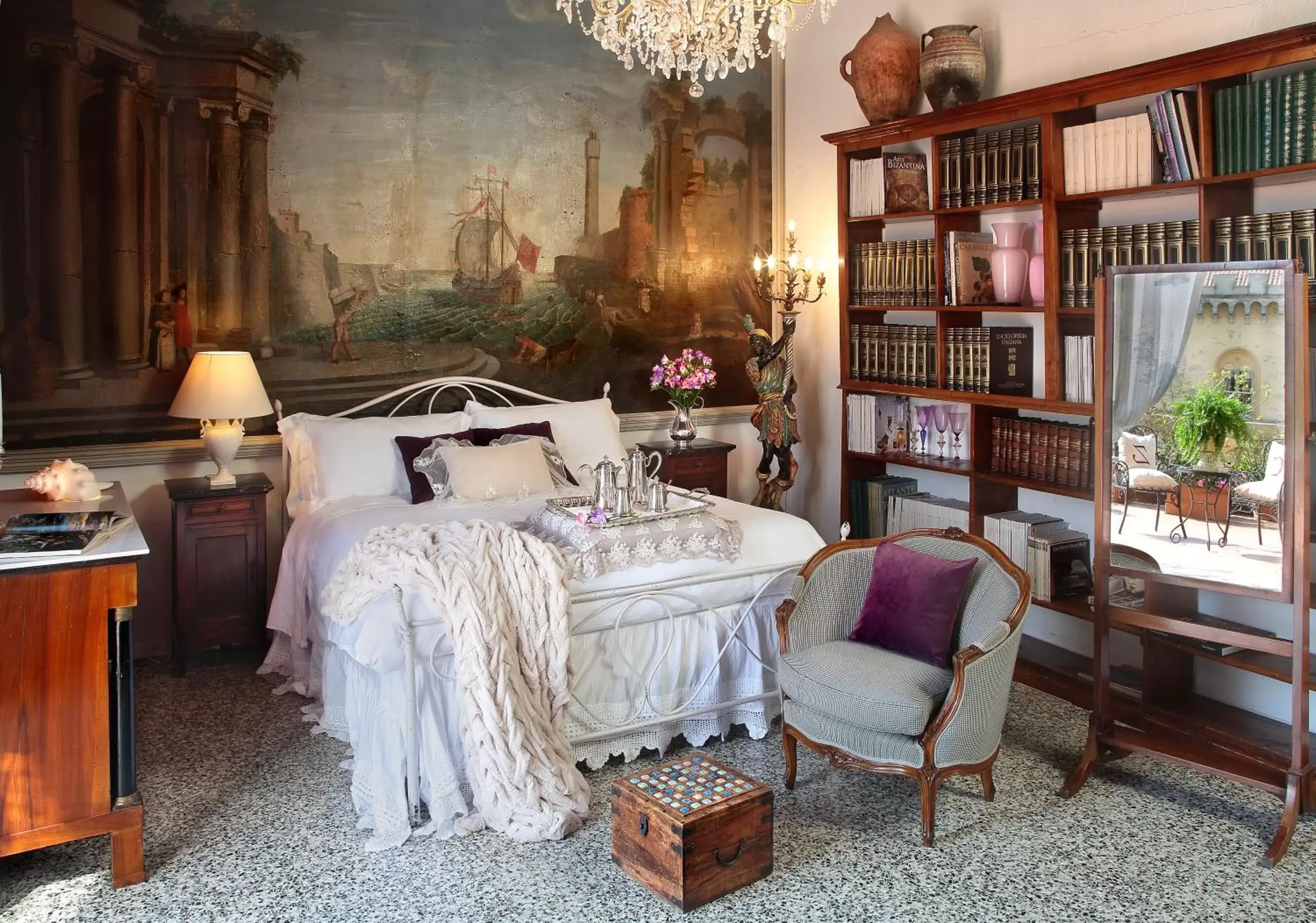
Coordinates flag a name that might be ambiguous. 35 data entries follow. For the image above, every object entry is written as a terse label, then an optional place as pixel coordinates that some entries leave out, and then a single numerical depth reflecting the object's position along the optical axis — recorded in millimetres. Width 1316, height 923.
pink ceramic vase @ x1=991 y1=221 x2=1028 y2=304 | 5457
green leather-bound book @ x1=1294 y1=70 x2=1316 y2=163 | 4125
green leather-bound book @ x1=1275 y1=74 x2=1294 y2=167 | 4180
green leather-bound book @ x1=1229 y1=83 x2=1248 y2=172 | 4328
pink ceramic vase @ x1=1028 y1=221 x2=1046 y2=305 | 5289
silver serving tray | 4551
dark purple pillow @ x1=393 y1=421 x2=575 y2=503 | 5379
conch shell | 4422
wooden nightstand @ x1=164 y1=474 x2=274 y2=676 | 5336
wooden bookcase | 4152
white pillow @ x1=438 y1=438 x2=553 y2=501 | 5234
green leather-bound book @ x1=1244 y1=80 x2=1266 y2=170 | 4277
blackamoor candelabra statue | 6629
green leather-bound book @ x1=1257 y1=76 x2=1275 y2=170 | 4242
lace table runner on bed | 4355
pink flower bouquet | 6676
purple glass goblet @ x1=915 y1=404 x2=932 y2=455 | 6180
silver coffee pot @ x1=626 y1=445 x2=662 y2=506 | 4828
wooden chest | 3277
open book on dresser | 3391
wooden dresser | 3293
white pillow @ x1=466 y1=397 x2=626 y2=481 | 5973
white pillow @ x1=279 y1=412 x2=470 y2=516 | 5453
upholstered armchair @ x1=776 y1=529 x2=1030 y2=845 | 3727
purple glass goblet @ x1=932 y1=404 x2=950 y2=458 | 6105
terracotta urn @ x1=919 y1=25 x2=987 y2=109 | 5562
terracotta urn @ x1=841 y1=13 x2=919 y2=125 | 5965
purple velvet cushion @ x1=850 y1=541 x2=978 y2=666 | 4047
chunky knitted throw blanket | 3799
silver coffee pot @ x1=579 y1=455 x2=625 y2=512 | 4652
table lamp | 5340
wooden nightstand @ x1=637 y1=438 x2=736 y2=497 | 6766
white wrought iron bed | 3820
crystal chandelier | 3561
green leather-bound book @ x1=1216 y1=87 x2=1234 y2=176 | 4383
